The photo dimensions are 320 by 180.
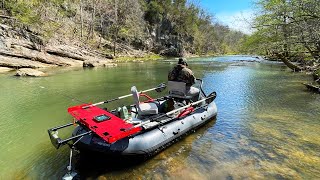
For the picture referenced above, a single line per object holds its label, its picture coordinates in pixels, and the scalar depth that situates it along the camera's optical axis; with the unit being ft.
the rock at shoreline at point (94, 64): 80.88
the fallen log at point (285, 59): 43.60
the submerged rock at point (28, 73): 55.05
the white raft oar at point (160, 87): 25.27
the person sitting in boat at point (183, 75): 21.92
